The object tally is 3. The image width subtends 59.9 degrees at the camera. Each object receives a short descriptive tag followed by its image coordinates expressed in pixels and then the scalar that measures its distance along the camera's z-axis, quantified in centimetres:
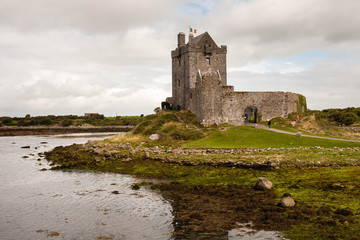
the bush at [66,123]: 10898
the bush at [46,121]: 11309
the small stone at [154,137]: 3819
